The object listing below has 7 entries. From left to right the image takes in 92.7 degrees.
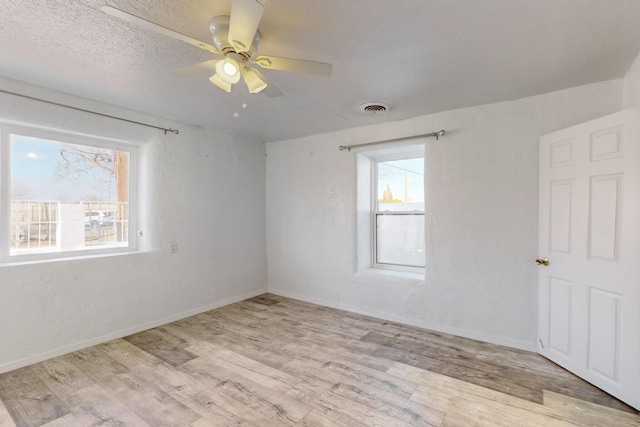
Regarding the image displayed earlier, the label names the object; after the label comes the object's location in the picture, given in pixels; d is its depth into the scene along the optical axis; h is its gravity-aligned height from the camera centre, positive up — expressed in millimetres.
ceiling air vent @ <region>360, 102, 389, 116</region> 2902 +1011
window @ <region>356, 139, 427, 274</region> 3674 +32
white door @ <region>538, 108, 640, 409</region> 1998 -292
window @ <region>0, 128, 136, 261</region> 2615 +130
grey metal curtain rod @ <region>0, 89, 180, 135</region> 2476 +907
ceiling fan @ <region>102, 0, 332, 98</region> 1324 +829
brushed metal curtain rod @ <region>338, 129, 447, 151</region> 3173 +802
